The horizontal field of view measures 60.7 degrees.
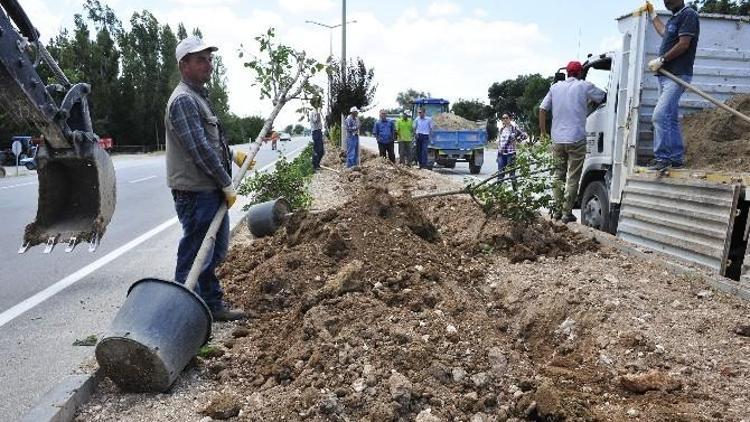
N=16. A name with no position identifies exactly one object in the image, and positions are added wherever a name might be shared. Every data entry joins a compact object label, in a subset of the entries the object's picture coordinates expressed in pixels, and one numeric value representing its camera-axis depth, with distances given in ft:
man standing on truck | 19.83
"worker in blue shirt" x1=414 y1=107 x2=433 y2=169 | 62.95
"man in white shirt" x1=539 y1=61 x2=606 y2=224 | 25.39
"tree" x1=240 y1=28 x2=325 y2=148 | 21.86
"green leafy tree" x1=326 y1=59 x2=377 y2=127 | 79.87
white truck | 16.65
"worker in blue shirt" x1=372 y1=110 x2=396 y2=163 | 64.57
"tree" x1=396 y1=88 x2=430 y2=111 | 296.92
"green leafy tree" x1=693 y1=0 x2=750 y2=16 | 86.38
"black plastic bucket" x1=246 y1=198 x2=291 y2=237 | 20.34
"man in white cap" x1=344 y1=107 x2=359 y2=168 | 60.34
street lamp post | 80.12
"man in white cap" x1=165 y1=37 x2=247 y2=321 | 14.17
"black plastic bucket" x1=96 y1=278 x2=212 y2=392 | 11.31
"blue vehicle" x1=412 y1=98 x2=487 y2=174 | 69.62
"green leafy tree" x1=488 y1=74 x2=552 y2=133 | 226.99
